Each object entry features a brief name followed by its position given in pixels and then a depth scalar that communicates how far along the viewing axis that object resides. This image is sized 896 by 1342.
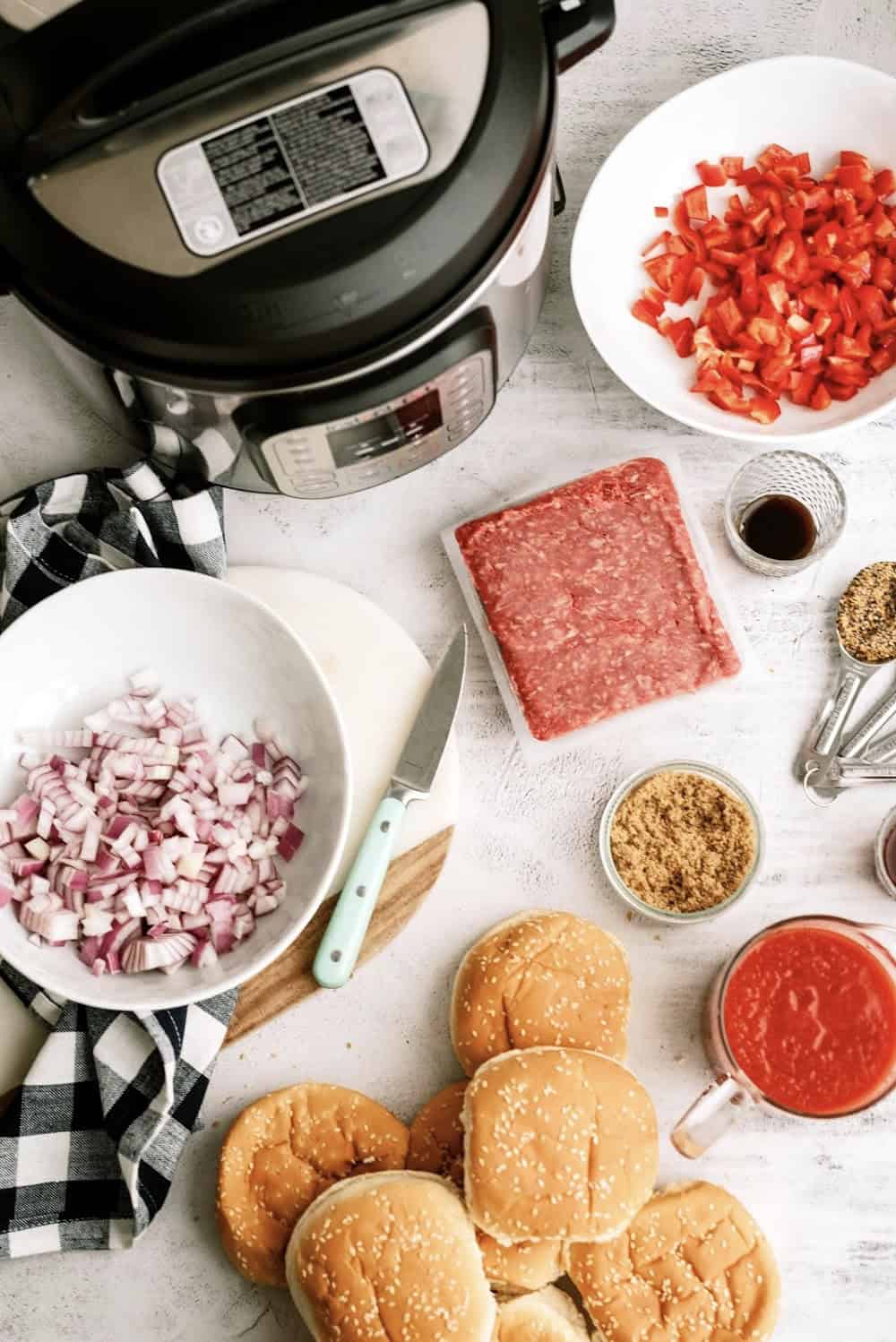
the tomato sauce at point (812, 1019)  1.37
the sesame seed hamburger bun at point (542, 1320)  1.36
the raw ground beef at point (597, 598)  1.49
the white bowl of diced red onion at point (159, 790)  1.32
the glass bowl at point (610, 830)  1.44
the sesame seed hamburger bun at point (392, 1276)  1.31
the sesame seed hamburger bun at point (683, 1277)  1.37
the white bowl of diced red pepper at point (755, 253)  1.44
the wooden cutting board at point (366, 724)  1.46
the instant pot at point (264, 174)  0.95
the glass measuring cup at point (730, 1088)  1.37
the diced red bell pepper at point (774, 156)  1.48
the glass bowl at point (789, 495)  1.49
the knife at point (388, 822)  1.42
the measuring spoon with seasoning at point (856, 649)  1.49
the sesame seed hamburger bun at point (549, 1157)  1.33
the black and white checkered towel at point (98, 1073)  1.39
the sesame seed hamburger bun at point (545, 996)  1.42
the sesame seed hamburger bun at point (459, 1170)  1.38
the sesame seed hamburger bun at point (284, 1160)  1.40
